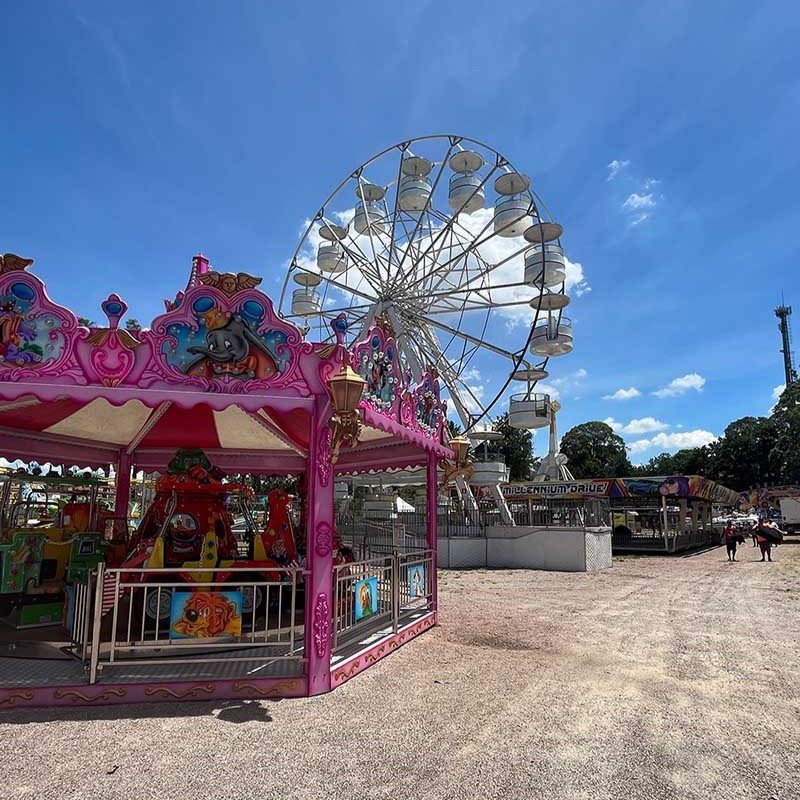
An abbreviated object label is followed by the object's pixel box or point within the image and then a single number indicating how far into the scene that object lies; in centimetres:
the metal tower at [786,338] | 9831
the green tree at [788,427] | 4591
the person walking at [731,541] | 2339
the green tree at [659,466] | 9272
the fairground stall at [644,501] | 2605
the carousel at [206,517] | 539
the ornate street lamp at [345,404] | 574
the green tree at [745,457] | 7012
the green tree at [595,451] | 7919
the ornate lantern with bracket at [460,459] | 959
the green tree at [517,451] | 6234
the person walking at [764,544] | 2326
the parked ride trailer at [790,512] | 4228
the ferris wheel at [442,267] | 2077
